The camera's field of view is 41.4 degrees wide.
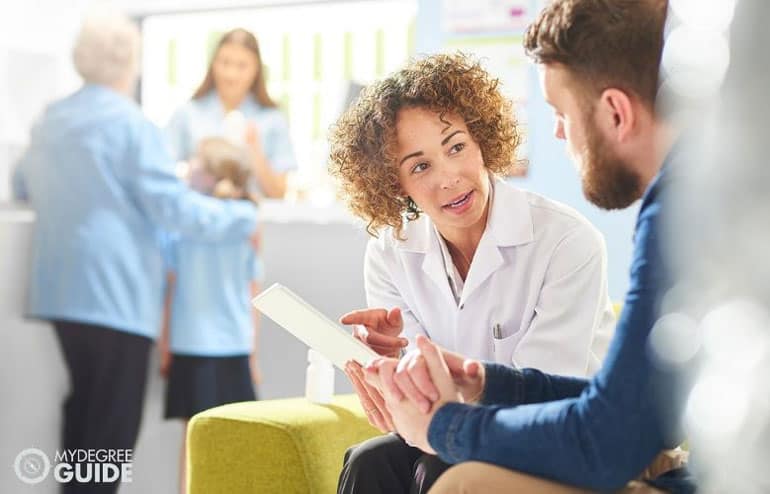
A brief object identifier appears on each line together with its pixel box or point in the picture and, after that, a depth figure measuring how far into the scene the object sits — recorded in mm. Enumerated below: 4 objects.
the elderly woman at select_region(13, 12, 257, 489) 2656
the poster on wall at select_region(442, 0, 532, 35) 2877
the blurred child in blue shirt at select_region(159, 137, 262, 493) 2852
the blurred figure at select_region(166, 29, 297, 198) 3059
